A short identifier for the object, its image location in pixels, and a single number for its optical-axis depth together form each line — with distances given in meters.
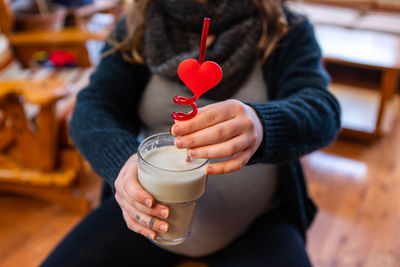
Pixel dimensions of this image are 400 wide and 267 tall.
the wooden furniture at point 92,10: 3.01
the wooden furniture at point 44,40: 1.96
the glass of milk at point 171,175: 0.51
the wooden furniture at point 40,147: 1.36
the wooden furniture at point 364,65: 2.01
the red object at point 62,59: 1.90
